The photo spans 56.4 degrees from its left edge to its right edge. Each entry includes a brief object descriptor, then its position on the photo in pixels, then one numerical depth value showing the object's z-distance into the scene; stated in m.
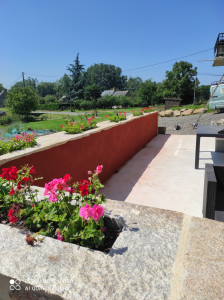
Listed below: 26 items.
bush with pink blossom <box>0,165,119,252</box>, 1.16
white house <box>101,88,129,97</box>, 59.86
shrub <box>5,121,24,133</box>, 11.11
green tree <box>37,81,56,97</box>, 93.67
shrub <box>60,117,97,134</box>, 3.63
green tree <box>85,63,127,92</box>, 78.44
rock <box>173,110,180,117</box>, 15.94
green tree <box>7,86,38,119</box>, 22.42
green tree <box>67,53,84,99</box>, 41.62
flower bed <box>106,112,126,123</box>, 5.39
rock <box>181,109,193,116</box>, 15.73
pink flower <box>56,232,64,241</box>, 1.20
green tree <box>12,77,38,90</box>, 97.43
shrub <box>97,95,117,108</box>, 39.22
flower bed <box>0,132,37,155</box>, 2.34
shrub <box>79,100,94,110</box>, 38.46
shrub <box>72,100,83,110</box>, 39.84
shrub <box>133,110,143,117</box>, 7.23
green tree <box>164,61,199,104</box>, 37.00
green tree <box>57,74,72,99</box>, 42.22
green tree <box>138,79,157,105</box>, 38.00
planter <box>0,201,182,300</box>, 0.85
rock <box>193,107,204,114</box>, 15.50
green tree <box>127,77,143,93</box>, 82.99
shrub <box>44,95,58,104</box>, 50.22
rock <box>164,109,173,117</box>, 16.31
